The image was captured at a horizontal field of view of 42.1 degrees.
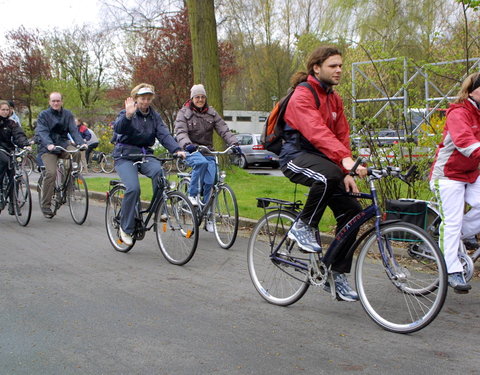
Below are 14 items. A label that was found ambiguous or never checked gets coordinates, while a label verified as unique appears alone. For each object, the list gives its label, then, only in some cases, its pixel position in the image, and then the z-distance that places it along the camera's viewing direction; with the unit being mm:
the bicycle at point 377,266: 4195
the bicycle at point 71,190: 9438
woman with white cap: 6953
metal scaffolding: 7201
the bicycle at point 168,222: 6453
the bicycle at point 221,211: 7445
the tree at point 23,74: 35750
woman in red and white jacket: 4660
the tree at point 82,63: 40406
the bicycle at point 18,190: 9383
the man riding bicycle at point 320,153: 4410
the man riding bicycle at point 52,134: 9375
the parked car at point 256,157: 26516
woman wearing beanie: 7770
